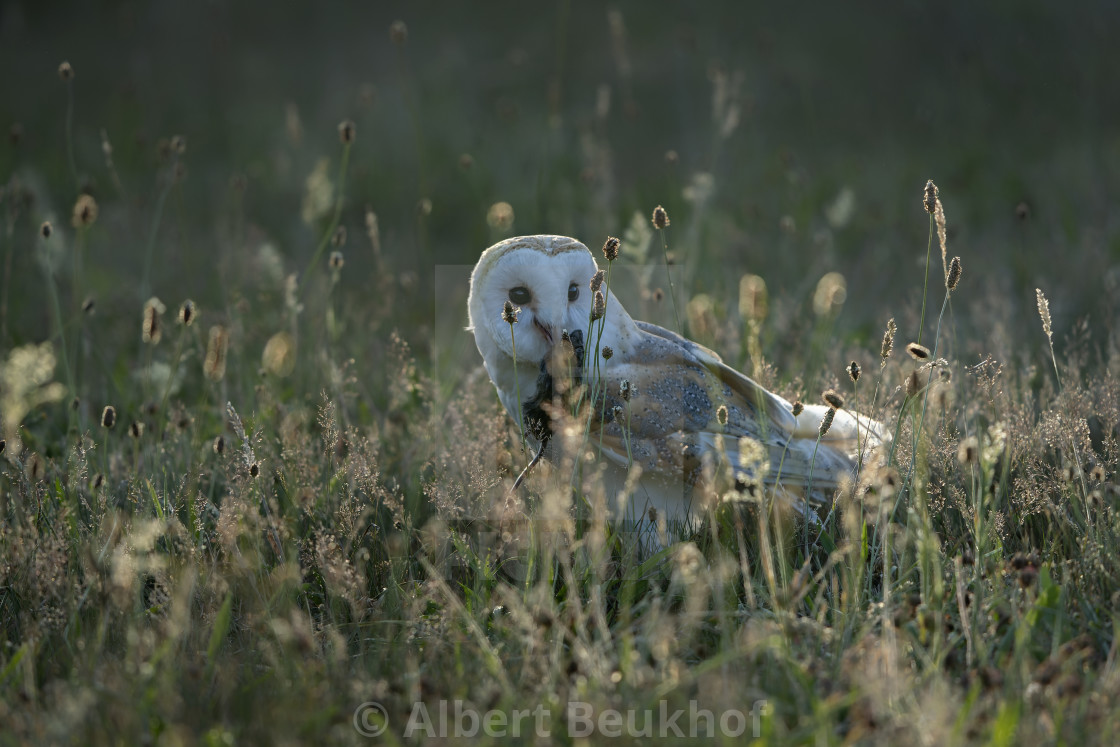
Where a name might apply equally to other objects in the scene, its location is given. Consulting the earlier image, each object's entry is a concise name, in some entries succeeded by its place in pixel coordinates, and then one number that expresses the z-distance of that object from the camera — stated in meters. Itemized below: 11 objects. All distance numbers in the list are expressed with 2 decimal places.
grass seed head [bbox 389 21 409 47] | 7.47
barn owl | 5.36
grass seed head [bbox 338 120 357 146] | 6.66
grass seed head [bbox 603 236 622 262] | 4.55
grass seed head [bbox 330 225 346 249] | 7.43
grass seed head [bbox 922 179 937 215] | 4.56
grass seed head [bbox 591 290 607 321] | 4.48
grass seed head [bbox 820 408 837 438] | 4.28
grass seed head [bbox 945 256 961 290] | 4.39
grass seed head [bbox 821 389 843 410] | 4.27
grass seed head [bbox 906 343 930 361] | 4.36
